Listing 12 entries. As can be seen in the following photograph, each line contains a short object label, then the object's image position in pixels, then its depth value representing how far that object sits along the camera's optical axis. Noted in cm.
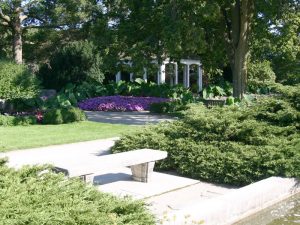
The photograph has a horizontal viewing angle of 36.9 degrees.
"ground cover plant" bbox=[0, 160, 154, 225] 377
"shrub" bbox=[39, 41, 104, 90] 2914
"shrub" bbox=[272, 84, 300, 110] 943
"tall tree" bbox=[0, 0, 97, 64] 2909
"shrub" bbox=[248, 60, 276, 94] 3509
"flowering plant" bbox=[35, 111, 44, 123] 1711
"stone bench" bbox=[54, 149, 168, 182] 652
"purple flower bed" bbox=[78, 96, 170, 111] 2341
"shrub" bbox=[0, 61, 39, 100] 1761
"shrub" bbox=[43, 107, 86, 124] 1677
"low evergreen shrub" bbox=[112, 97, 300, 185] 768
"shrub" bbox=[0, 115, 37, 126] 1602
